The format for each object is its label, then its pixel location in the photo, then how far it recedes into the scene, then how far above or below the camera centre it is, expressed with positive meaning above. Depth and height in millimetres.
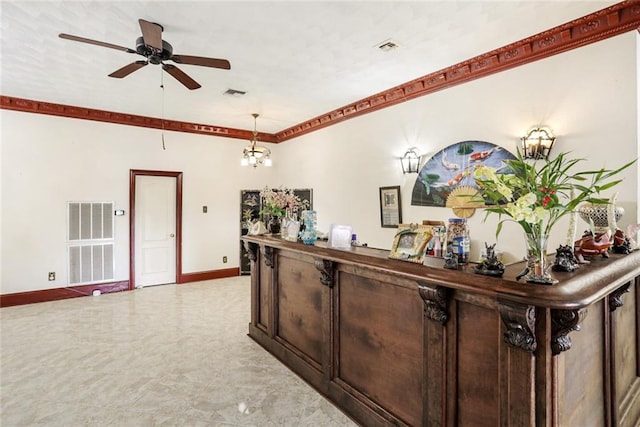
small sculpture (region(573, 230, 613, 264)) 1951 -193
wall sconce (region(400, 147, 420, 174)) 4285 +671
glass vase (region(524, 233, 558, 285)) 1327 -195
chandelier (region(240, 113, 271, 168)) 5641 +1011
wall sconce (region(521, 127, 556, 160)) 3076 +655
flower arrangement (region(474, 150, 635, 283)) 1325 +56
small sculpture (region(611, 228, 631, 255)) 2155 -204
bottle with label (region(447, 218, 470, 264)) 1742 -141
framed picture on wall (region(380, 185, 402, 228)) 4559 +90
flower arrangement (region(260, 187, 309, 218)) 3355 +109
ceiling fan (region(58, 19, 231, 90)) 2529 +1339
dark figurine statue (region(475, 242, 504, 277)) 1508 -244
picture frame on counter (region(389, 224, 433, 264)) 1969 -176
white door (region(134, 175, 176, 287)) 5906 -287
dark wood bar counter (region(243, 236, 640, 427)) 1324 -693
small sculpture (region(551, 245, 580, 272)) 1560 -227
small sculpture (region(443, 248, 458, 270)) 1663 -239
